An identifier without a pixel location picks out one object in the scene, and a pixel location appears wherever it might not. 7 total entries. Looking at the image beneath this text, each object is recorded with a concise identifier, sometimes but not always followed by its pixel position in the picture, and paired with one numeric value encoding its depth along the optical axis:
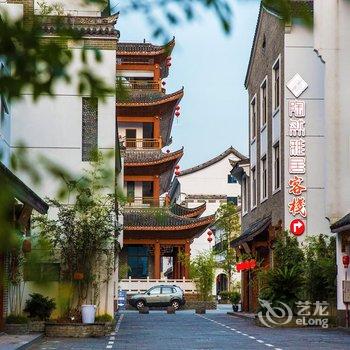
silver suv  44.19
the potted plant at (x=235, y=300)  38.50
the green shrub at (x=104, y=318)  23.16
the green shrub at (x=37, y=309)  21.97
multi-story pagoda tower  47.47
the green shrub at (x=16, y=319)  20.97
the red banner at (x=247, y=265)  32.05
